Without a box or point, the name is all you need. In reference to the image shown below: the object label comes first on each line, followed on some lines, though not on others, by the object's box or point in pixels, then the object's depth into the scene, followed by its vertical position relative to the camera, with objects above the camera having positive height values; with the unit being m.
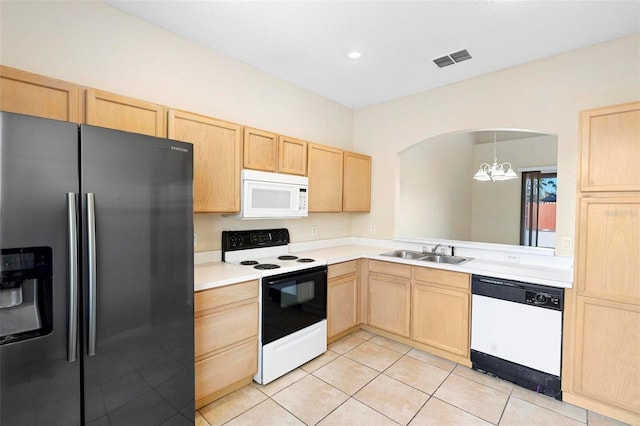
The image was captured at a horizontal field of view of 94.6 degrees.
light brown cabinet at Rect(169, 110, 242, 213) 2.24 +0.41
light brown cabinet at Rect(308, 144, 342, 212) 3.29 +0.34
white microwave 2.60 +0.12
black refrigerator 1.21 -0.33
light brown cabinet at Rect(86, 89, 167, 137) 1.83 +0.62
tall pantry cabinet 1.97 -0.44
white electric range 2.41 -0.82
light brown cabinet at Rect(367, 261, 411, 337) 3.09 -0.97
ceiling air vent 2.66 +1.41
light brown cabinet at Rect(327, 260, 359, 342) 3.06 -0.98
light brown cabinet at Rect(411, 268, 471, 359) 2.71 -0.97
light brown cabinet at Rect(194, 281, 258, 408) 2.04 -0.97
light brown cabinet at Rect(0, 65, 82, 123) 1.58 +0.62
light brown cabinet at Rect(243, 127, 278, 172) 2.64 +0.53
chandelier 4.06 +0.49
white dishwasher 2.26 -1.00
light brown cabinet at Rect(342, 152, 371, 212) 3.70 +0.33
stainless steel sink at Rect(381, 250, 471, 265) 3.16 -0.55
